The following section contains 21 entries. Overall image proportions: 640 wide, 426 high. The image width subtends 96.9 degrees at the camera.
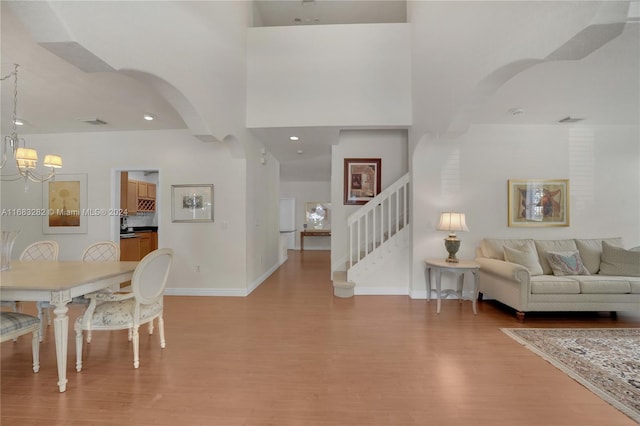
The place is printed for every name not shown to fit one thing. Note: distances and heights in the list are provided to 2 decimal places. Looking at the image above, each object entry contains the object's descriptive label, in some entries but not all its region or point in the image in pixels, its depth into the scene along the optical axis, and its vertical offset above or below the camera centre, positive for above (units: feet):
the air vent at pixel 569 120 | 13.07 +4.31
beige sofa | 10.96 -2.60
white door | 34.19 -0.67
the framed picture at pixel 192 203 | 14.85 +0.43
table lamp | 12.50 -0.67
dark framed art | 16.40 +1.90
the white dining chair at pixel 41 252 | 10.74 -1.58
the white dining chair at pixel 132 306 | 7.59 -2.64
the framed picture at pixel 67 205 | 15.42 +0.32
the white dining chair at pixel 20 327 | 6.63 -2.83
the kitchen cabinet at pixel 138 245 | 17.15 -2.21
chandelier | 9.72 +1.94
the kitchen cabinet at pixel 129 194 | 16.76 +1.10
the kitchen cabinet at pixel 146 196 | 21.53 +1.17
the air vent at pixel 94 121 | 13.57 +4.37
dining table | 6.63 -1.82
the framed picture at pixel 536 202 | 14.03 +0.50
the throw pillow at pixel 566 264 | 11.93 -2.19
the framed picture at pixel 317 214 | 34.24 -0.30
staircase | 14.21 -1.63
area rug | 6.59 -4.19
